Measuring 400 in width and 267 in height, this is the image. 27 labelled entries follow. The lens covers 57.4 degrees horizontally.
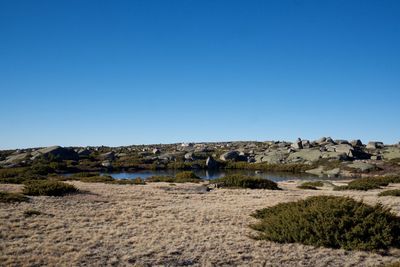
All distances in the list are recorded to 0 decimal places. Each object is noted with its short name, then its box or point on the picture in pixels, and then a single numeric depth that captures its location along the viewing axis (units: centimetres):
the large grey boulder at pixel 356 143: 10850
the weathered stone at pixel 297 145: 10050
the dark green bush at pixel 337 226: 1280
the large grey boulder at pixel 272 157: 8288
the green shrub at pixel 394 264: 991
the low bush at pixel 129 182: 3627
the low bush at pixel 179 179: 4058
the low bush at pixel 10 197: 1967
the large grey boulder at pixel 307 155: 7914
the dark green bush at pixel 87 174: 4924
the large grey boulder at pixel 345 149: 7929
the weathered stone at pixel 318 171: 6430
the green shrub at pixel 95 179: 3815
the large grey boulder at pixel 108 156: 8931
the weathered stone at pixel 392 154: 7535
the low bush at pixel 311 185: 3597
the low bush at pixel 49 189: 2345
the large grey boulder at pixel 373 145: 10955
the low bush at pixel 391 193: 2657
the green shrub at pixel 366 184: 3406
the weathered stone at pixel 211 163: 7931
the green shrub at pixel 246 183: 3425
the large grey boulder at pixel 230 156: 9119
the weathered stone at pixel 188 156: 9074
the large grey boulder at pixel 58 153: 8044
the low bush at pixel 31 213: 1659
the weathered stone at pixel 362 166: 6371
